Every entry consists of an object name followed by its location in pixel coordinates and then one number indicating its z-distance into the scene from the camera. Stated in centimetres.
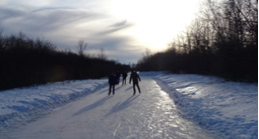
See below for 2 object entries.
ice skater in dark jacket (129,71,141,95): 1475
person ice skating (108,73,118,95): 1478
